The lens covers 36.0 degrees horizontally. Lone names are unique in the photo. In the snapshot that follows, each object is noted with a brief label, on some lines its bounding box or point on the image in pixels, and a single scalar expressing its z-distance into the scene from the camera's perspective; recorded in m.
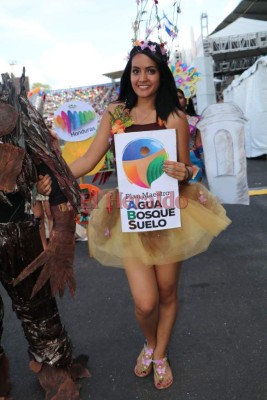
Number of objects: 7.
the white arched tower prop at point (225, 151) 4.10
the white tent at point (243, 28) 17.11
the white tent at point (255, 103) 10.72
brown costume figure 1.84
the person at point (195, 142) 4.23
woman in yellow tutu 2.13
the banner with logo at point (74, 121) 5.61
